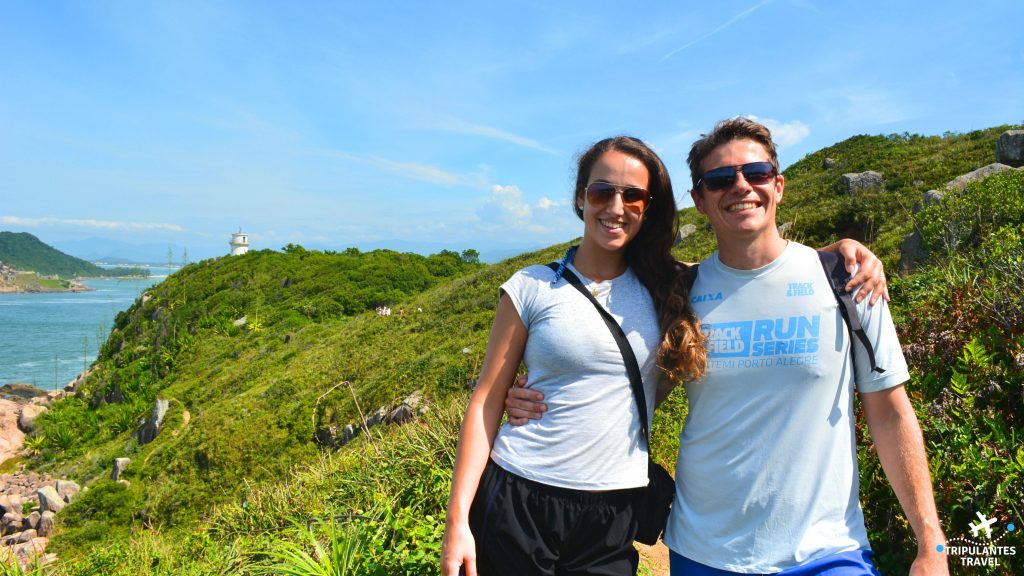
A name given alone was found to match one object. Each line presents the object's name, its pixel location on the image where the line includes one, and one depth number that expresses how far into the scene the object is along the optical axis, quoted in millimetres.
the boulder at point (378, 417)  10643
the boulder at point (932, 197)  9716
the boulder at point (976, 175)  11215
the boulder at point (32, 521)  13344
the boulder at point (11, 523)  13398
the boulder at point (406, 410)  9211
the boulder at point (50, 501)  13809
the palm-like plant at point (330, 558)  2955
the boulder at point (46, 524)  12853
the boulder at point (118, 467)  14965
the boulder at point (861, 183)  18031
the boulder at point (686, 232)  19594
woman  1855
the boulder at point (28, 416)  24266
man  1721
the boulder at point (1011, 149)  14320
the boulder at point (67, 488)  15222
